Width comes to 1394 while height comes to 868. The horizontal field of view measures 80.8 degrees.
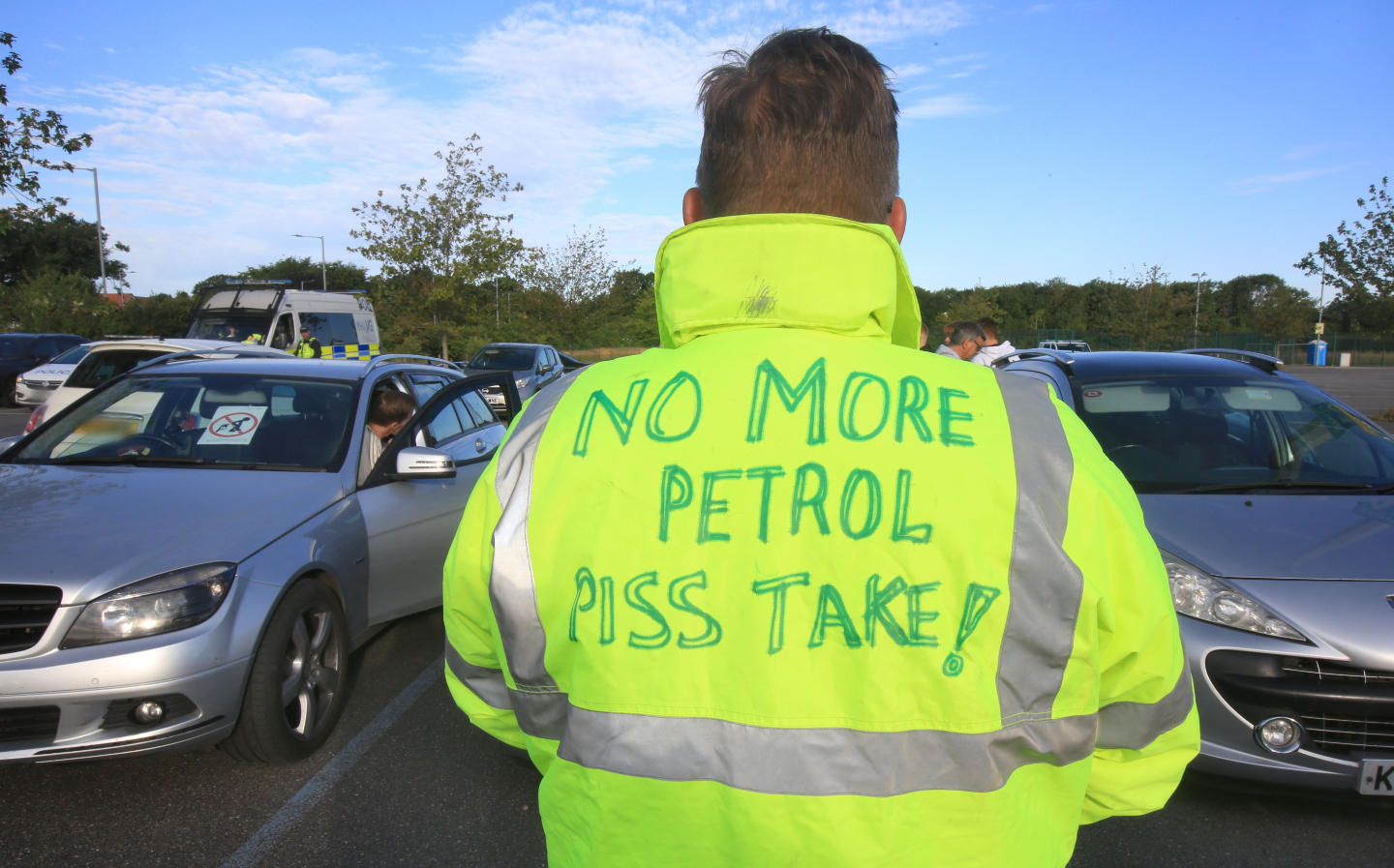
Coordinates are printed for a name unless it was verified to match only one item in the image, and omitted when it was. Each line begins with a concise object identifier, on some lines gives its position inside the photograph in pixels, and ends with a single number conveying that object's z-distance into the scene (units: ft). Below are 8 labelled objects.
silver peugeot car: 9.32
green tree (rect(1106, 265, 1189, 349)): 140.87
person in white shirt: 26.32
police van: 54.75
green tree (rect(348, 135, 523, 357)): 90.02
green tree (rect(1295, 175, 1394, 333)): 48.32
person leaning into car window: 16.57
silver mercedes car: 9.83
